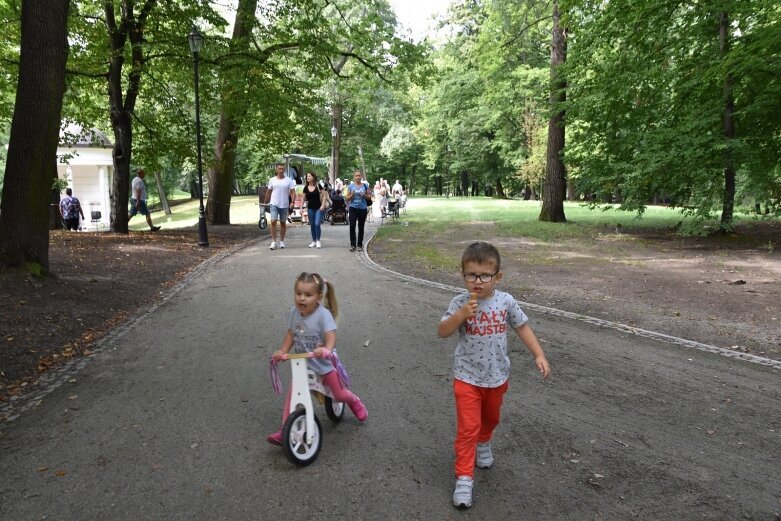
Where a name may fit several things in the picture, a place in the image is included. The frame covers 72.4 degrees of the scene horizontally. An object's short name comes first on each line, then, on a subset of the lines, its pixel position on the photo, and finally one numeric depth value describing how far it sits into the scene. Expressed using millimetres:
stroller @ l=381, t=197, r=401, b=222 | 23317
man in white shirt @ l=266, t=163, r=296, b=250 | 13609
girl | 3516
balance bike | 3338
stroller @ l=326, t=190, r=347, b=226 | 21459
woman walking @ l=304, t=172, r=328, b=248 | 13516
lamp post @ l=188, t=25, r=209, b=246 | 13641
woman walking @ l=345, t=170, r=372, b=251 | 12953
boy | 3004
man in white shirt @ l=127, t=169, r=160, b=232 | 21016
